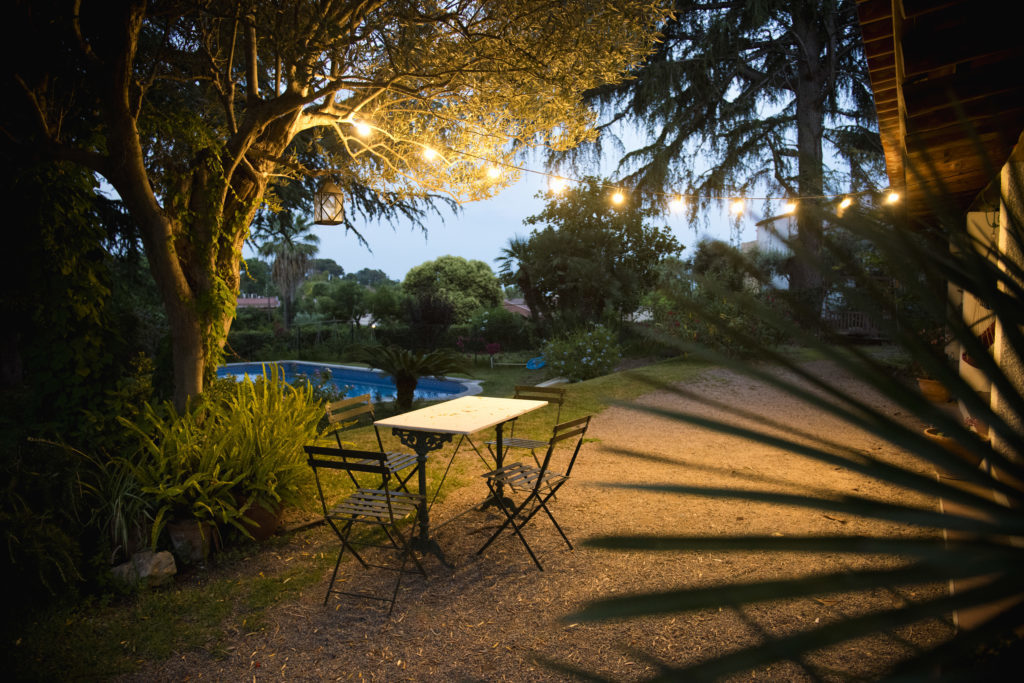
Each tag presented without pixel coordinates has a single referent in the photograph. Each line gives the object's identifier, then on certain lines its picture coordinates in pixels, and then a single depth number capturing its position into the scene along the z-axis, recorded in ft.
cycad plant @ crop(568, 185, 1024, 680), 1.07
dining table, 13.02
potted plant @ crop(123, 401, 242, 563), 12.76
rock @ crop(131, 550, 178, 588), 11.89
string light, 19.12
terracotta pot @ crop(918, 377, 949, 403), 18.10
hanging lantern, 19.52
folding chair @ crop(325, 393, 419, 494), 15.05
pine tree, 50.19
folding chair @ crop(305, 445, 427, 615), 11.29
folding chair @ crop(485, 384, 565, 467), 16.34
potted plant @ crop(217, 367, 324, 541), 14.06
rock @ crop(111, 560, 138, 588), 11.62
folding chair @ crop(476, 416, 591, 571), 13.00
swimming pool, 50.37
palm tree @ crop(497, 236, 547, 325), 61.31
